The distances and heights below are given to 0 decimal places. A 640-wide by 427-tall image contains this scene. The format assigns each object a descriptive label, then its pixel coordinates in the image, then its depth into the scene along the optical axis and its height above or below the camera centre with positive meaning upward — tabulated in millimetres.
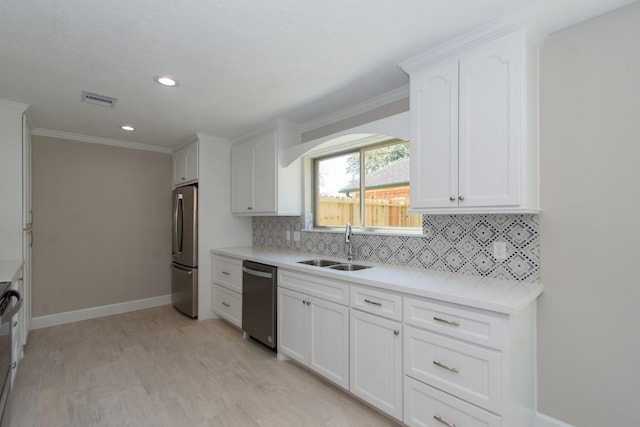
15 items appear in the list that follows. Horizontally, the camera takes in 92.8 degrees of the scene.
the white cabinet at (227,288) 3363 -867
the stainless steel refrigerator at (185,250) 3857 -474
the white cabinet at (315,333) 2178 -941
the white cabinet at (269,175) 3369 +463
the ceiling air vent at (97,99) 2590 +1019
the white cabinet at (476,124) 1613 +525
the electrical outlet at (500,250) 1946 -227
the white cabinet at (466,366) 1440 -781
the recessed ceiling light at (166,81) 2289 +1026
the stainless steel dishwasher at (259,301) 2824 -850
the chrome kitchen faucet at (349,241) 2816 -245
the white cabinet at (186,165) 3955 +681
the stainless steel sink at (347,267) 2721 -471
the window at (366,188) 2721 +272
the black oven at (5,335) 1638 -685
